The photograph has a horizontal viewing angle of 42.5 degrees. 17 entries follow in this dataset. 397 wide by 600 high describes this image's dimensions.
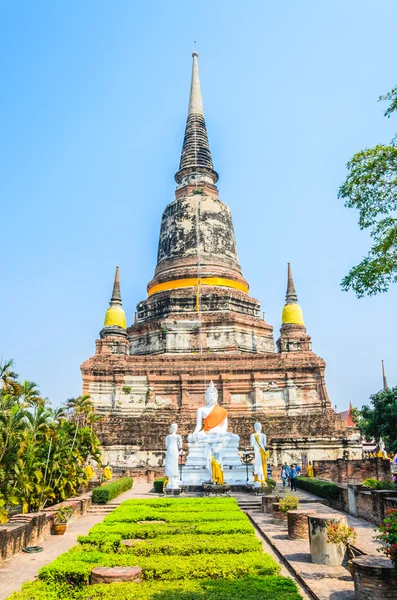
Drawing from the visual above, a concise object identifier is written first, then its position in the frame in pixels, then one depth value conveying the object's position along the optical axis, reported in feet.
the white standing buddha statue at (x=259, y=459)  63.57
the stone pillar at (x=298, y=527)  36.17
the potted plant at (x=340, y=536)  28.30
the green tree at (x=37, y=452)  54.34
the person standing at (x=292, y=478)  69.26
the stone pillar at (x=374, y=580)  20.15
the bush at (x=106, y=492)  56.54
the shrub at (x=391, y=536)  19.94
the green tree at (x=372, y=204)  41.29
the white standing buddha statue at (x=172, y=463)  62.44
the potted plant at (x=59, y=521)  42.47
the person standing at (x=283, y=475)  77.10
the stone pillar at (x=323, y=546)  28.63
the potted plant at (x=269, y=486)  63.10
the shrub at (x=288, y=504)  42.88
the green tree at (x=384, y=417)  96.73
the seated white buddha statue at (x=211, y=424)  71.31
